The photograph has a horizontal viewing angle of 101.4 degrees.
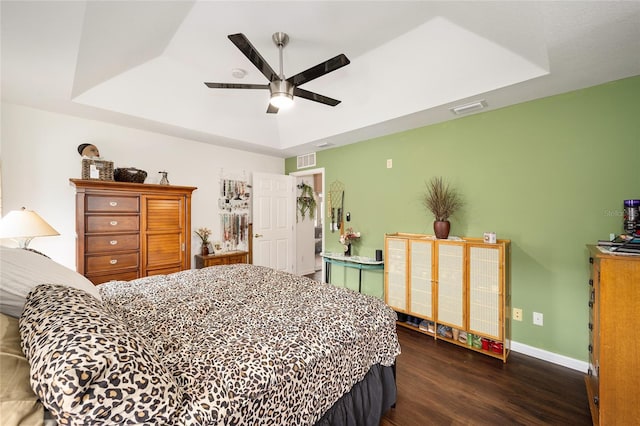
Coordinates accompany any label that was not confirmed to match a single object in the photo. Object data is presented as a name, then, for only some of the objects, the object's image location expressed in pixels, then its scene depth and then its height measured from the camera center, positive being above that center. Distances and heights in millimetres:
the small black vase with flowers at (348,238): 4098 -431
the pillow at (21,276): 1037 -280
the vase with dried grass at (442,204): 2984 +82
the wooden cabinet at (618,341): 1512 -775
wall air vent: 4869 +978
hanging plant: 5631 +254
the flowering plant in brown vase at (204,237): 4000 -387
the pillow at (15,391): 688 -495
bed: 755 -625
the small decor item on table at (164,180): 3559 +446
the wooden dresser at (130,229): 2840 -197
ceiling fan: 1756 +1058
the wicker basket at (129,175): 3129 +457
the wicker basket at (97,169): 2934 +502
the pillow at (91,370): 706 -455
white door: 4633 -159
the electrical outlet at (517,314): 2697 -1075
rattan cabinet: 2555 -835
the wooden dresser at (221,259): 3824 -711
